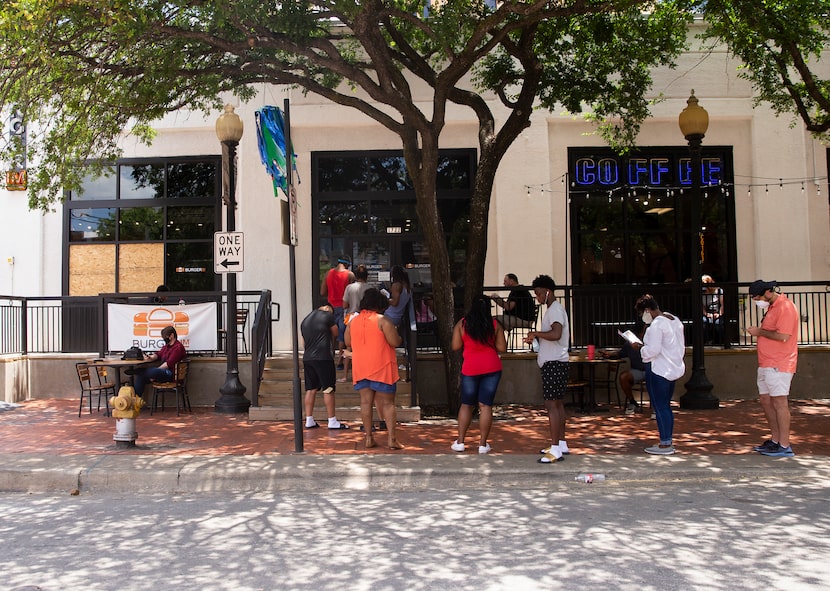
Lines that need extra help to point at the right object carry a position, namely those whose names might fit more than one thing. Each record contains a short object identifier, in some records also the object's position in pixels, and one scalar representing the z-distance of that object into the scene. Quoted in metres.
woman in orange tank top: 8.35
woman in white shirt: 7.87
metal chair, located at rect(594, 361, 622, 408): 11.82
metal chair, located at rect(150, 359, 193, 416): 11.50
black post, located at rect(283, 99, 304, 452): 8.13
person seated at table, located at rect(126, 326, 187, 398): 11.54
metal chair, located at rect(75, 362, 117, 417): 11.34
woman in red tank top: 7.93
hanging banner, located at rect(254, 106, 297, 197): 11.87
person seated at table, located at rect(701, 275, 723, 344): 13.02
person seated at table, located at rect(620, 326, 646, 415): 11.16
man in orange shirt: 7.73
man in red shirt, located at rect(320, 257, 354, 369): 11.88
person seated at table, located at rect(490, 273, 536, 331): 12.22
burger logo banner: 12.70
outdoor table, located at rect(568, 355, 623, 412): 11.14
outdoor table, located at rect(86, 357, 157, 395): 11.14
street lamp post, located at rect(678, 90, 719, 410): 11.59
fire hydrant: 8.36
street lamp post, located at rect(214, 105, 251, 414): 11.42
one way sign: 10.84
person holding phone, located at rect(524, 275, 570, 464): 7.69
